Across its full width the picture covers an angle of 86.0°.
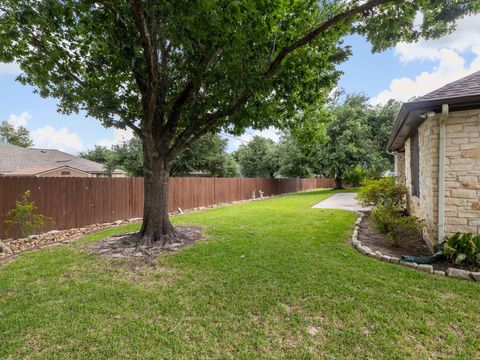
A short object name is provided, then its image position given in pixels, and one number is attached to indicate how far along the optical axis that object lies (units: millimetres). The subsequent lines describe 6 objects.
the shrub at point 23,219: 5891
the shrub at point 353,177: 18956
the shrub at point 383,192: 6316
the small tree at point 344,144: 21609
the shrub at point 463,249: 3947
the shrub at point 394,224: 5141
